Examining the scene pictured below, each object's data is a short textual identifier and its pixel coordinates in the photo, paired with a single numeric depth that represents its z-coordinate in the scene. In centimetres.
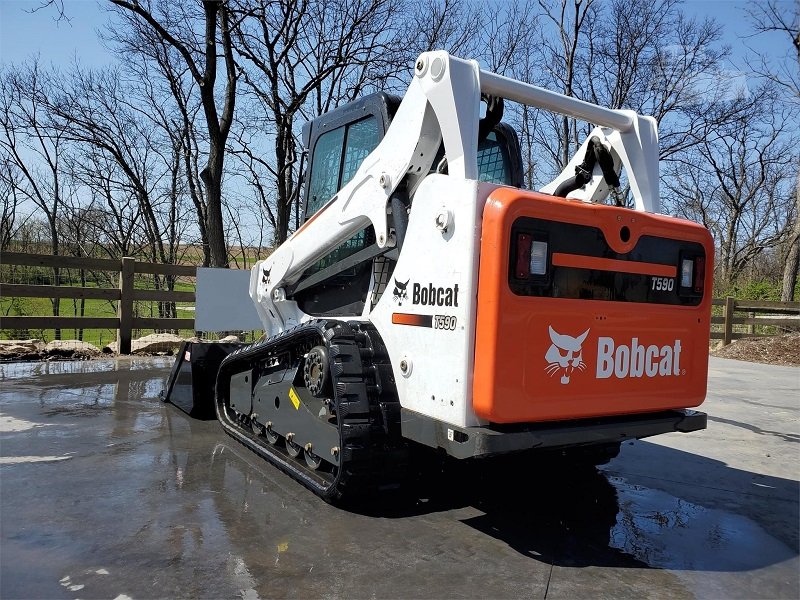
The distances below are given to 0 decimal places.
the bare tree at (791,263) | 2019
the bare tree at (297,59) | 1695
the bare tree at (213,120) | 1338
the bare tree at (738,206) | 2923
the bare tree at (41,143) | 2097
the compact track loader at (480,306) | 308
